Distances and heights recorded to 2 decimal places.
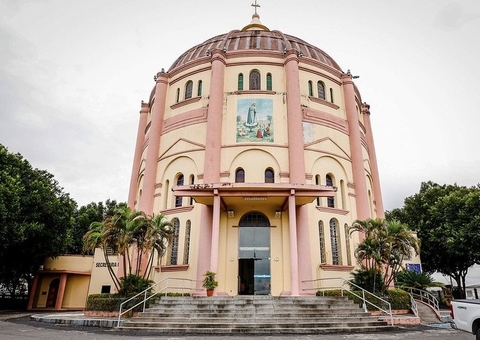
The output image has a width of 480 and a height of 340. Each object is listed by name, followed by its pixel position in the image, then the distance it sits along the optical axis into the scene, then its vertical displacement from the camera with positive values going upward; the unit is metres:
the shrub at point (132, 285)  16.47 +0.47
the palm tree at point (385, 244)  17.48 +2.58
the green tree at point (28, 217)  21.08 +4.82
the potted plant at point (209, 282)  17.03 +0.65
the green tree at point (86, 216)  40.03 +8.54
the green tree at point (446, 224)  27.44 +6.13
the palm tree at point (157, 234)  17.28 +2.89
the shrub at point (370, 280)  16.98 +0.88
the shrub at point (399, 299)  16.90 +0.04
